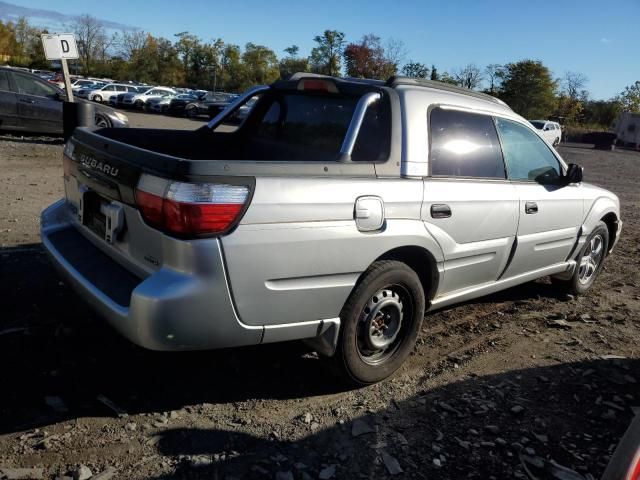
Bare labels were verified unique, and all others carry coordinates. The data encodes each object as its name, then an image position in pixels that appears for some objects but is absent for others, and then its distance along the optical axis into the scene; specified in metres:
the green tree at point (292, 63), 77.98
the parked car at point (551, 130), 34.76
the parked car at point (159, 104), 37.28
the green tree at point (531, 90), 66.94
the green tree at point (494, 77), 70.38
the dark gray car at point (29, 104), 12.93
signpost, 9.72
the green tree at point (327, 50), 68.38
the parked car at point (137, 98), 37.91
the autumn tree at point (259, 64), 78.94
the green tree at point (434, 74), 63.59
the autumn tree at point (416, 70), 63.25
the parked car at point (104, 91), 37.47
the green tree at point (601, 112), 74.06
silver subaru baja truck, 2.61
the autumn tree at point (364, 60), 67.69
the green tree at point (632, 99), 75.50
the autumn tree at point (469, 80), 65.25
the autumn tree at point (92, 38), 93.25
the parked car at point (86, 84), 40.97
